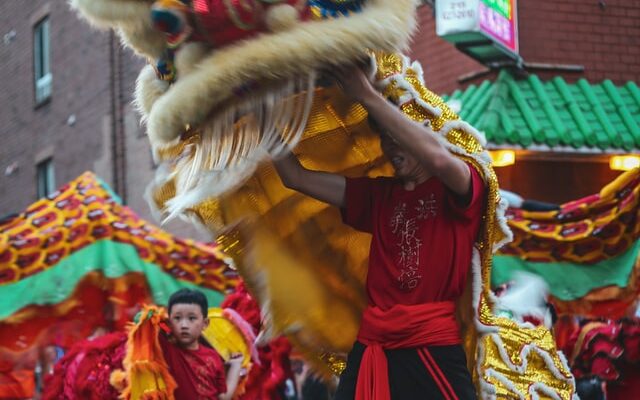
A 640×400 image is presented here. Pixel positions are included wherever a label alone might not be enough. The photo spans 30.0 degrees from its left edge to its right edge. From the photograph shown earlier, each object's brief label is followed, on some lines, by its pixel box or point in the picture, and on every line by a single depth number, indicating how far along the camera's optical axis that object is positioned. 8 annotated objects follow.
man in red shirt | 3.76
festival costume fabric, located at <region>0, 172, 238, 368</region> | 8.59
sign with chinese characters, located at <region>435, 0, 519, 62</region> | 10.69
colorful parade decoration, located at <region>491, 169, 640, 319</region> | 7.47
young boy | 6.80
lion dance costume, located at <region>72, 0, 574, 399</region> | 3.51
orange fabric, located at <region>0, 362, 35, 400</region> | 8.32
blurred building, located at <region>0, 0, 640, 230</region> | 10.91
